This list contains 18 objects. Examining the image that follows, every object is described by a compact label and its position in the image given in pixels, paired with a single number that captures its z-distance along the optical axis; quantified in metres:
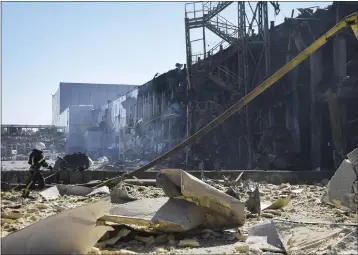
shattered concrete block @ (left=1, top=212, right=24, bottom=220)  6.02
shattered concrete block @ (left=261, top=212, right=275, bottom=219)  6.42
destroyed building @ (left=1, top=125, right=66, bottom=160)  44.75
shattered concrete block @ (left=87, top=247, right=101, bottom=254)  4.25
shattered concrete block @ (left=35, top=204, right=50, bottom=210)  7.27
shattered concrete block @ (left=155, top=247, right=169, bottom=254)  4.51
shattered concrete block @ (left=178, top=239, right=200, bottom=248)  4.76
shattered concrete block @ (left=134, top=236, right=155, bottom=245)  4.90
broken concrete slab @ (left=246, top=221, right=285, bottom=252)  4.62
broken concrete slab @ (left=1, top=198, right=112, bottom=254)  3.87
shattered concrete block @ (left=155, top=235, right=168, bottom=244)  4.91
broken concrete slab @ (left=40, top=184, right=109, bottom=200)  9.45
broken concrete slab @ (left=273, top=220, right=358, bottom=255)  4.51
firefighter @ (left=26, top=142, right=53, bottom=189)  9.98
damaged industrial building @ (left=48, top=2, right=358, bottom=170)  16.75
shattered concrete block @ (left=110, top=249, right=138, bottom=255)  4.28
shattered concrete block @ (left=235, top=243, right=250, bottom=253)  4.50
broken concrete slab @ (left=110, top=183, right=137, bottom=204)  8.11
